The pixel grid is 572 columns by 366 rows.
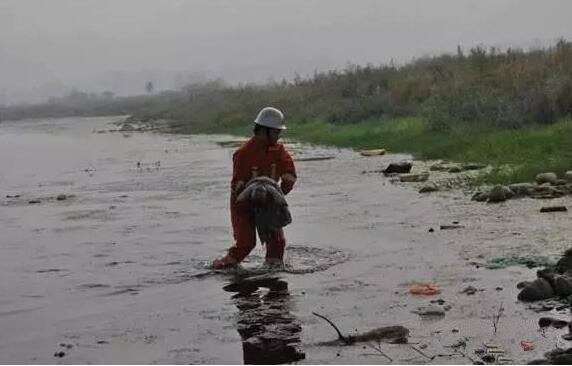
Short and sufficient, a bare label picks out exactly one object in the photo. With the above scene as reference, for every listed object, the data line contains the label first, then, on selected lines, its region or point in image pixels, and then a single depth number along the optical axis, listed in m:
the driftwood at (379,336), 6.77
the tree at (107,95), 178.50
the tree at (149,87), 161.14
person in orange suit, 9.38
